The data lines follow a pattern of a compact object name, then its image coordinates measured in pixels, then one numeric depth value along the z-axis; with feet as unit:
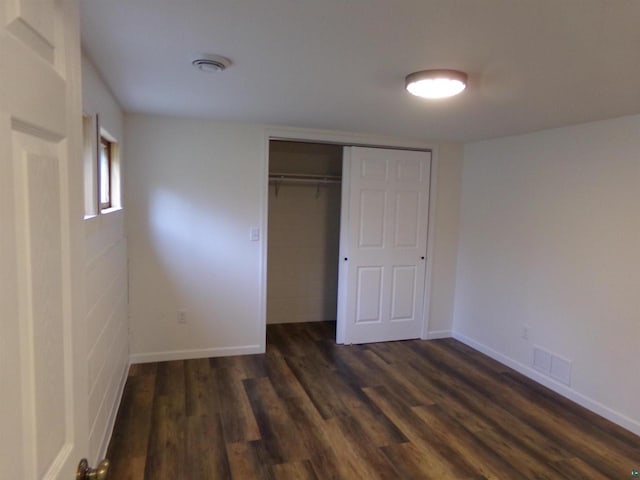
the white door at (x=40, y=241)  1.90
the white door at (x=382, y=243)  13.48
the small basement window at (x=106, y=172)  8.89
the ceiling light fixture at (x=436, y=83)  6.52
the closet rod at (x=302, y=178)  14.83
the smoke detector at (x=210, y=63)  6.21
